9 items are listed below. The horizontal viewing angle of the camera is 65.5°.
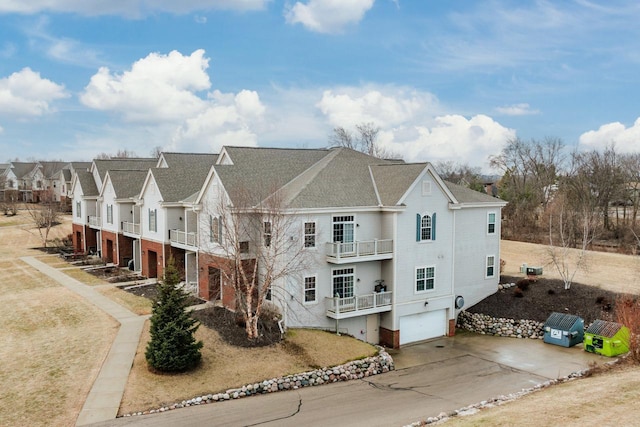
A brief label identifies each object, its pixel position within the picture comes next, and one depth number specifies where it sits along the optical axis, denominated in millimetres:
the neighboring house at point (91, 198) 45375
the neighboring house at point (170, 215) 32344
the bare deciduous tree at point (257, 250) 22906
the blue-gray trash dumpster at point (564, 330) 26609
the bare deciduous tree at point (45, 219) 54575
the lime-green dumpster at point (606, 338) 24875
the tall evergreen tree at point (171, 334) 19016
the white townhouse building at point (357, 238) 24625
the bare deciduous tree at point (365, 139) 71125
